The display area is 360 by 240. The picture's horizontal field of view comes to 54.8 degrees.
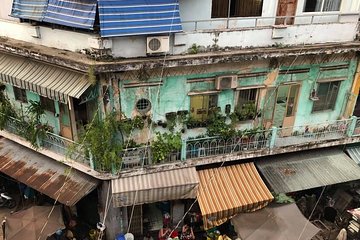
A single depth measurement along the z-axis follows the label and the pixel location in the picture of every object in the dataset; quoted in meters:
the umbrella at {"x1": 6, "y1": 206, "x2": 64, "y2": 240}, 11.50
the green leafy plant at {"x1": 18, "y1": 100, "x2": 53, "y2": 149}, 12.20
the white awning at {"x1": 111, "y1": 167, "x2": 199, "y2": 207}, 11.12
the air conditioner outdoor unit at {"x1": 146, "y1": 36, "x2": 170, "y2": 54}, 9.84
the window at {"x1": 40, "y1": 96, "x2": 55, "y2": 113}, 12.31
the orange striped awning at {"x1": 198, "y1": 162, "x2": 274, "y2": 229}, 11.75
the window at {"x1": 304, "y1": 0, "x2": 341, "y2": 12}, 11.82
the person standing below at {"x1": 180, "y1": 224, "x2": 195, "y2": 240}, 13.02
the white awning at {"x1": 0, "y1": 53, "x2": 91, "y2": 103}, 10.07
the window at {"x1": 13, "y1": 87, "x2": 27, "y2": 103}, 13.06
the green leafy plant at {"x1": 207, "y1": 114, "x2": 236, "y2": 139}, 12.05
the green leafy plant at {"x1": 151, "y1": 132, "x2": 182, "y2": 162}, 11.43
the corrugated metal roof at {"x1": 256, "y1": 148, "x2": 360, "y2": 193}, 12.76
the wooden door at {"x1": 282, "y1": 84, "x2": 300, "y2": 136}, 12.79
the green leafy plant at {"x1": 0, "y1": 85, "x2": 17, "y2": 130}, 13.11
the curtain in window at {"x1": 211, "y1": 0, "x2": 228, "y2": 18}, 10.85
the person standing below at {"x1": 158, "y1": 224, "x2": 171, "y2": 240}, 12.84
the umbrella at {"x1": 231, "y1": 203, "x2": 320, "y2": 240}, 11.30
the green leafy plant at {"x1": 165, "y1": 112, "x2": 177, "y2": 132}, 11.54
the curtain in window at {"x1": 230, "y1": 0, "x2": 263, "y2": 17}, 11.10
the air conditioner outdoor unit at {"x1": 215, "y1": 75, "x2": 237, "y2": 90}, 11.31
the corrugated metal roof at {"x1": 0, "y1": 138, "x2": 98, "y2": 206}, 11.79
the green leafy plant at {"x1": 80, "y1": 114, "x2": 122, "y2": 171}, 10.49
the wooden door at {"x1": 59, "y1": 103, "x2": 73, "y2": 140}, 11.96
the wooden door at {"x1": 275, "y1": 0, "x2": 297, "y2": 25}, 11.40
